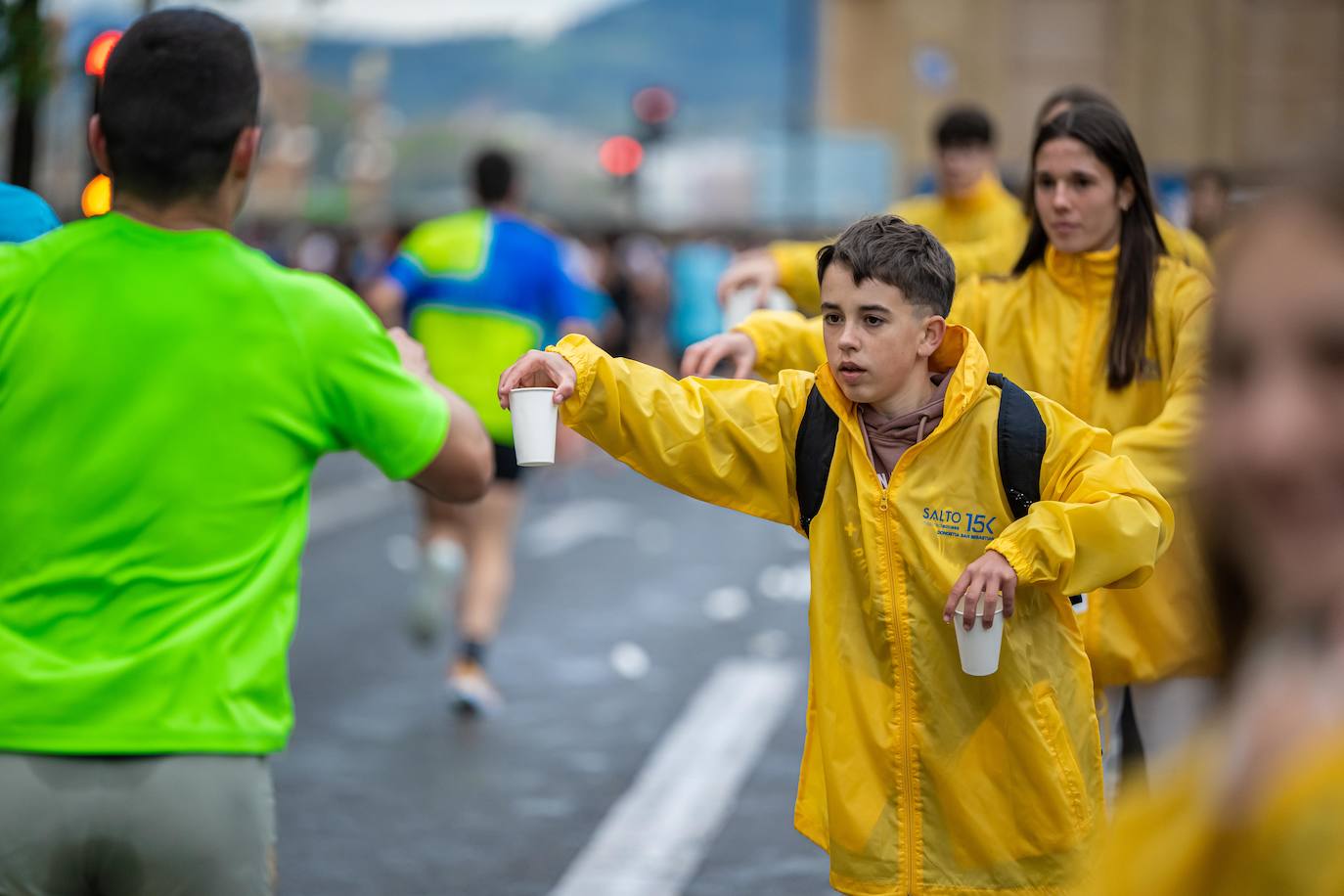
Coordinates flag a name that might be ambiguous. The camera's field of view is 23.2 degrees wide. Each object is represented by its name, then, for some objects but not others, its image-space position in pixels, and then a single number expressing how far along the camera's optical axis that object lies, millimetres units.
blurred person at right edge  2214
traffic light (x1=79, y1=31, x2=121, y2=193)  15002
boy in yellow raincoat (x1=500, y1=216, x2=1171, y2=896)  6078
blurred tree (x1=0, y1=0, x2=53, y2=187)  14449
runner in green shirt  4493
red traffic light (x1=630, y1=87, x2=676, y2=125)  52797
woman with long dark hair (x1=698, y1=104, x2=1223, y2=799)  7677
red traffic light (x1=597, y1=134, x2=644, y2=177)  54537
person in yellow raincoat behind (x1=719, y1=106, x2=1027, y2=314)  13061
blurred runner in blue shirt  14214
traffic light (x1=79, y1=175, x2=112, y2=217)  14919
